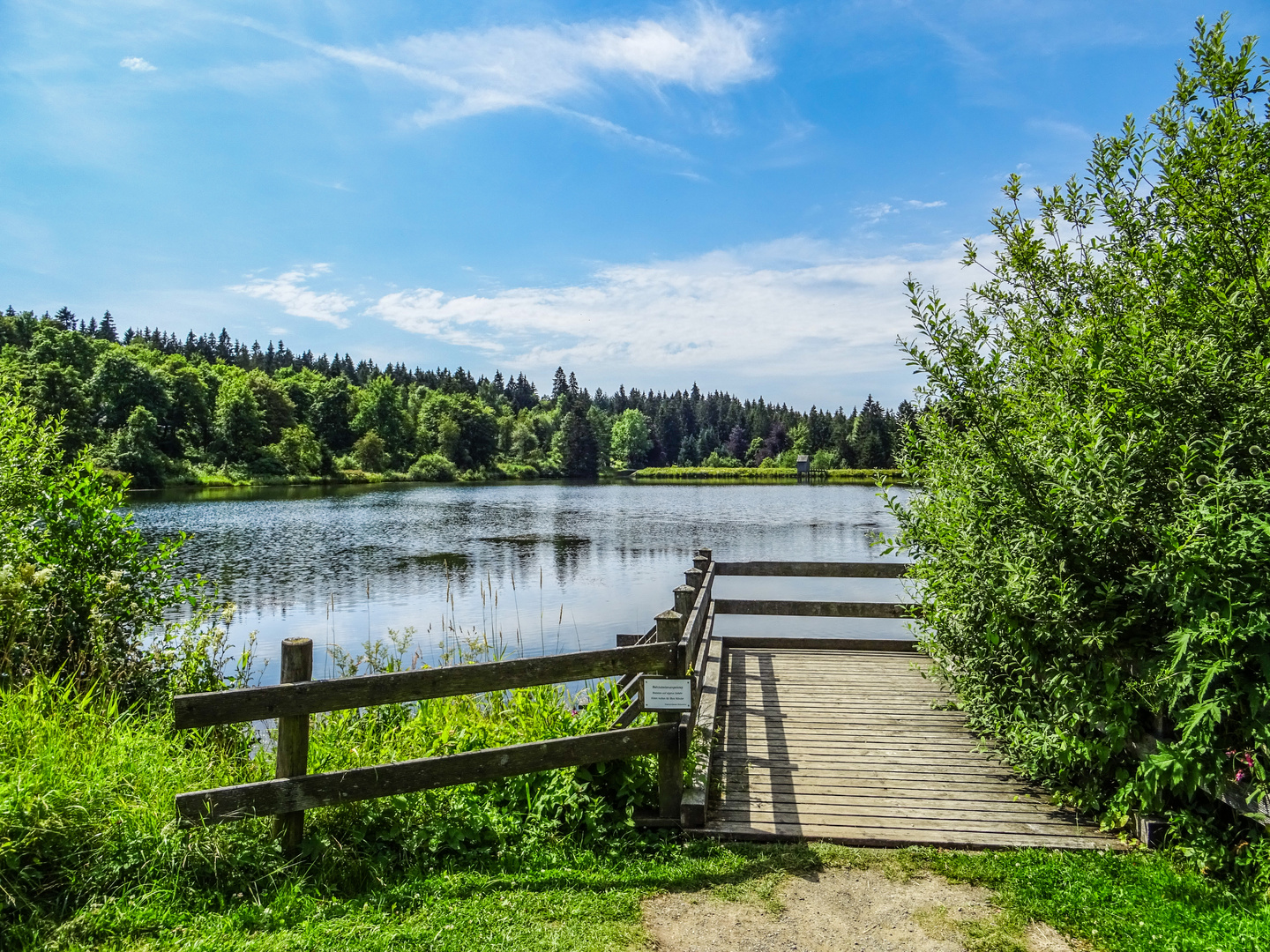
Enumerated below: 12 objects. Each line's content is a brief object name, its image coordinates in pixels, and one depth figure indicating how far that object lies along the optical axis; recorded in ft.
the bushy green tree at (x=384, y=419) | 313.53
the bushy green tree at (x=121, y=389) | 220.43
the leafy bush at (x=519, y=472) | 326.03
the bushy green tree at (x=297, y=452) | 256.11
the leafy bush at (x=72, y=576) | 19.99
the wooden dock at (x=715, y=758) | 14.14
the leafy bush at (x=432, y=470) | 291.99
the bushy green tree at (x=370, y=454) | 287.28
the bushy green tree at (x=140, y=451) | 190.80
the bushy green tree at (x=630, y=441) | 430.20
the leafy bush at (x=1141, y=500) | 12.13
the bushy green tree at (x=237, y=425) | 252.62
